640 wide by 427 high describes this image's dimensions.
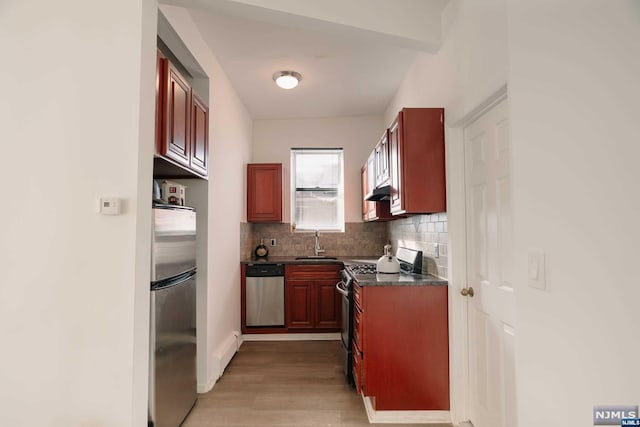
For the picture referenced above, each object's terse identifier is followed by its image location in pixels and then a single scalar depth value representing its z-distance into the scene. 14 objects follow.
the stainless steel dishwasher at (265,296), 4.04
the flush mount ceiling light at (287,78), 3.32
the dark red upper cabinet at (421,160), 2.31
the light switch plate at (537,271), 1.10
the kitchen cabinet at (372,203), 3.65
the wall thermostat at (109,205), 1.50
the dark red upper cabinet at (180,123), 1.93
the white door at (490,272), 1.69
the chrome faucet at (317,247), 4.64
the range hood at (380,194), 2.89
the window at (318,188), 4.82
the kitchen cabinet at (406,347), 2.24
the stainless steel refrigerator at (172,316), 1.88
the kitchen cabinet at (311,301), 4.07
